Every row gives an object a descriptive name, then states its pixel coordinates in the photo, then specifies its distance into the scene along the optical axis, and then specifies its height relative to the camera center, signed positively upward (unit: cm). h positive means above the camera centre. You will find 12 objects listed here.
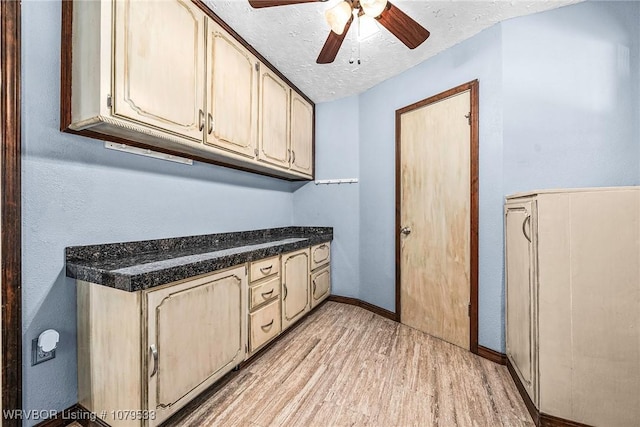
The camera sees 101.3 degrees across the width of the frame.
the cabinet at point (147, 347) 113 -63
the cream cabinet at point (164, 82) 119 +73
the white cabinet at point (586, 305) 115 -42
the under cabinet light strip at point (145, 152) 150 +39
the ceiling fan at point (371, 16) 126 +103
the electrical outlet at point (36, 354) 122 -66
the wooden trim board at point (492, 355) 183 -102
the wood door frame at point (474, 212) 200 +1
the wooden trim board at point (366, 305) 264 -101
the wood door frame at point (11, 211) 113 +1
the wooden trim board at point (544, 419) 123 -99
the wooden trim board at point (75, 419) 125 -101
